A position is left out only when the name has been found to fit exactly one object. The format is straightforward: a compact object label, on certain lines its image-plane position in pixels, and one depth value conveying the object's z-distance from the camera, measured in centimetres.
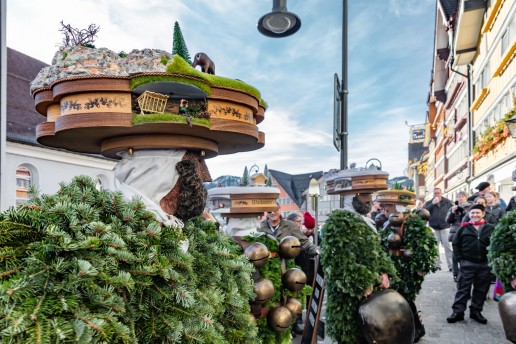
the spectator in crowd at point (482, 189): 790
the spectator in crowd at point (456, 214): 797
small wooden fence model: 148
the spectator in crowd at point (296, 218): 931
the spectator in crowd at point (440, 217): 1019
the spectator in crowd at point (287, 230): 577
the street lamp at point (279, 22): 398
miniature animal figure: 178
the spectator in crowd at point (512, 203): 695
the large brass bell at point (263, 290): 308
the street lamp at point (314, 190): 1355
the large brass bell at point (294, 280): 366
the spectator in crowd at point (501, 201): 776
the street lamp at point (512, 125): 685
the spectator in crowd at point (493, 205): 722
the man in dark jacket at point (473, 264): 620
